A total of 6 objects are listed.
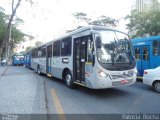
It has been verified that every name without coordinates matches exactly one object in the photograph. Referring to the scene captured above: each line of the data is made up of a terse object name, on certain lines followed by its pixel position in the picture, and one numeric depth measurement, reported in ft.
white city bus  15.41
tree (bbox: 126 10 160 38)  54.00
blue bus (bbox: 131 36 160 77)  24.27
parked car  17.80
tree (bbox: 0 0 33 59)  32.98
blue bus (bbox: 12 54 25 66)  79.99
